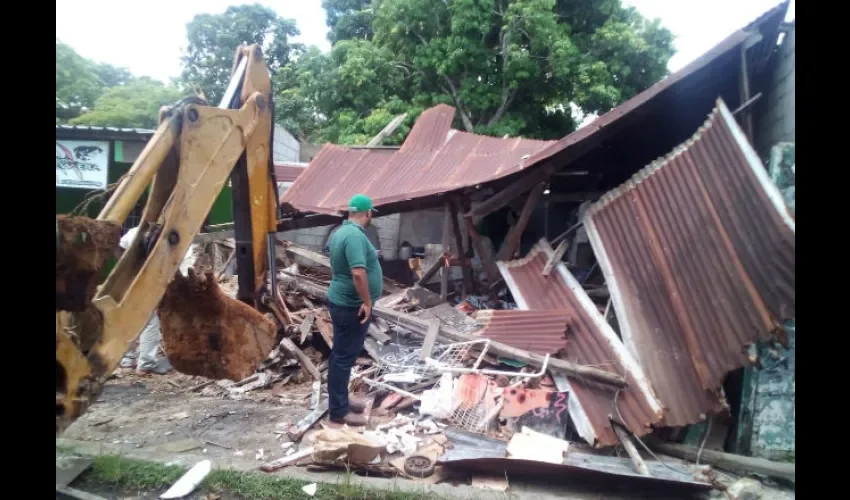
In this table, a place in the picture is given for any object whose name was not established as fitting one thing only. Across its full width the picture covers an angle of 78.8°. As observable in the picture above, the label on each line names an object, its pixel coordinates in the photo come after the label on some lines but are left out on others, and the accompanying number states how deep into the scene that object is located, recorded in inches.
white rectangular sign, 367.9
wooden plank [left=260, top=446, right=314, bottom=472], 140.9
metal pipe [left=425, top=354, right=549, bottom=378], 174.6
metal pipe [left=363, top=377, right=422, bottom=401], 184.6
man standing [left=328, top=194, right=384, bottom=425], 153.5
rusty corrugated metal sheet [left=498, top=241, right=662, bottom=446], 159.3
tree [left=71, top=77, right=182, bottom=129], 759.7
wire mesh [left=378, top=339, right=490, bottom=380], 194.2
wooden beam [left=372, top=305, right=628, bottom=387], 169.5
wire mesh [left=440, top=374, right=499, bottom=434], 167.6
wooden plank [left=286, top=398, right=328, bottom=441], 159.8
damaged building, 148.6
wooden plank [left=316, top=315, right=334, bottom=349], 232.7
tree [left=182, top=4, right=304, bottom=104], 881.5
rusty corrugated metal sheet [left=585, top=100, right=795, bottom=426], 148.7
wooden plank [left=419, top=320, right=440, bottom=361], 203.0
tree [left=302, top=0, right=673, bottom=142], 521.7
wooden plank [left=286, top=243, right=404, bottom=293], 332.2
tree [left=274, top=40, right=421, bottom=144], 555.2
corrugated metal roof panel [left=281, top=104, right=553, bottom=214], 234.8
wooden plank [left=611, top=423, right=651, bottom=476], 142.0
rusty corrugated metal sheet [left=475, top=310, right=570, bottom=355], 187.8
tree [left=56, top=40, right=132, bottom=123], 763.4
